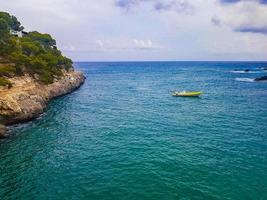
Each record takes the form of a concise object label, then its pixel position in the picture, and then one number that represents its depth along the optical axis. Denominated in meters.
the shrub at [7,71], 44.75
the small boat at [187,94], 57.45
